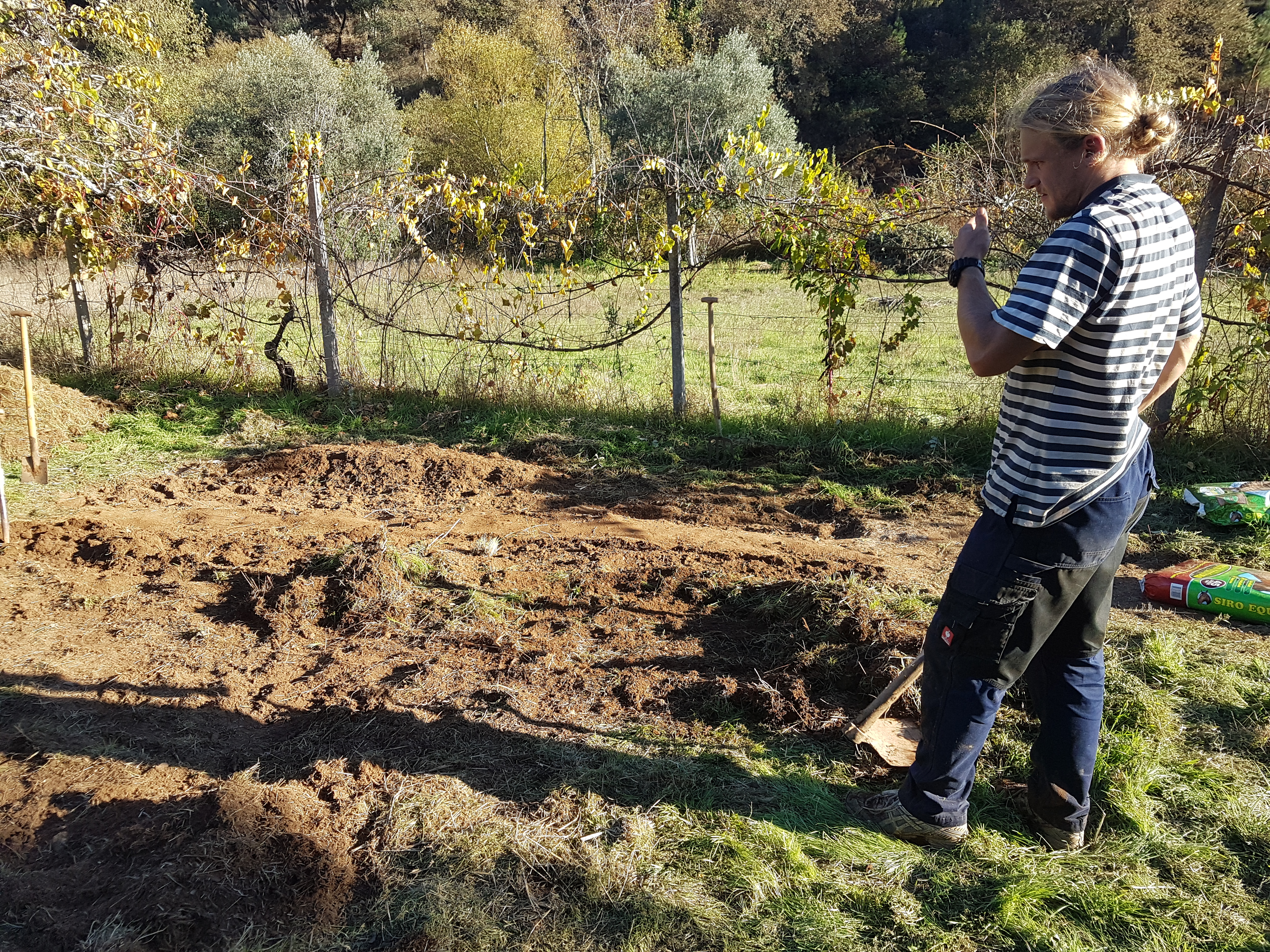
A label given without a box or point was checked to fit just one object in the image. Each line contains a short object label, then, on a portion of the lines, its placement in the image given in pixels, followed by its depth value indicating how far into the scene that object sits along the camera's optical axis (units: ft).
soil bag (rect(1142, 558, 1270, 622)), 13.42
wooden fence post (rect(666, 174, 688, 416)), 22.79
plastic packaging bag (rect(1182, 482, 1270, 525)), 16.62
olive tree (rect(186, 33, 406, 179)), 77.20
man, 6.65
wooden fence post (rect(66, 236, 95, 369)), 27.78
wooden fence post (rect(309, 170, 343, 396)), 25.50
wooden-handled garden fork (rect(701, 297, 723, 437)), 22.49
